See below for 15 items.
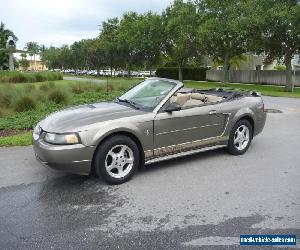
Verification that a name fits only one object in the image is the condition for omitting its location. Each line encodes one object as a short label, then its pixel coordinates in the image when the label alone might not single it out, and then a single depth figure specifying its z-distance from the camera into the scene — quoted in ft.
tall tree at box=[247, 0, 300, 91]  83.10
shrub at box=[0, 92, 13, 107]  43.75
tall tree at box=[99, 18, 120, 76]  189.88
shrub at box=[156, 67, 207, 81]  160.86
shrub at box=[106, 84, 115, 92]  64.74
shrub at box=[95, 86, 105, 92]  64.80
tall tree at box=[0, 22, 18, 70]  218.79
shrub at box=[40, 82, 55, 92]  51.62
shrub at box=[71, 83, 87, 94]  63.37
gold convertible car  16.49
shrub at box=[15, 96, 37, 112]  42.06
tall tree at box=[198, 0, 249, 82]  103.27
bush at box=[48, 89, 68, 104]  46.66
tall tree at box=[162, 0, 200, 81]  121.70
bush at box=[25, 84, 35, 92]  48.48
